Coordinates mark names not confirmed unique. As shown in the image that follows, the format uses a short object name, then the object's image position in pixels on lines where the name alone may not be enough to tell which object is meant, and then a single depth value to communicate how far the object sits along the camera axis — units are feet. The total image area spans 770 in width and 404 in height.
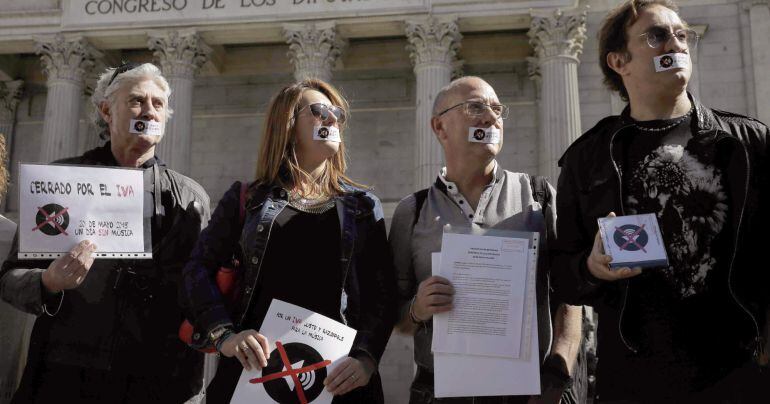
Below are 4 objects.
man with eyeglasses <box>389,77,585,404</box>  11.59
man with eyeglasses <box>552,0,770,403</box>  9.79
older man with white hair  12.49
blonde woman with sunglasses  11.03
